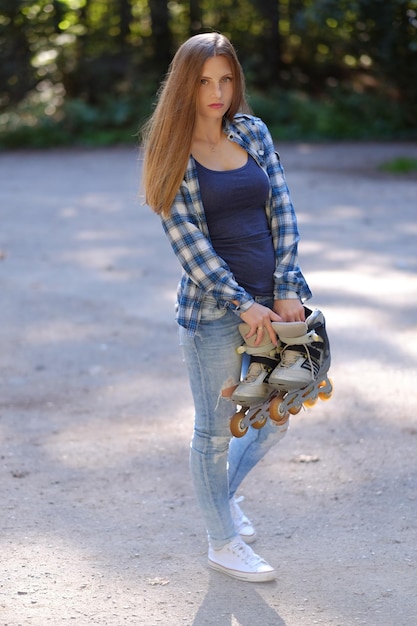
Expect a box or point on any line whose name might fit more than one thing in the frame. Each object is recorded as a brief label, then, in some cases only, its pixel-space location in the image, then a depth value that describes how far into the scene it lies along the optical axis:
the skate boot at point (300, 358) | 5.78
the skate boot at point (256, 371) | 5.80
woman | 5.78
